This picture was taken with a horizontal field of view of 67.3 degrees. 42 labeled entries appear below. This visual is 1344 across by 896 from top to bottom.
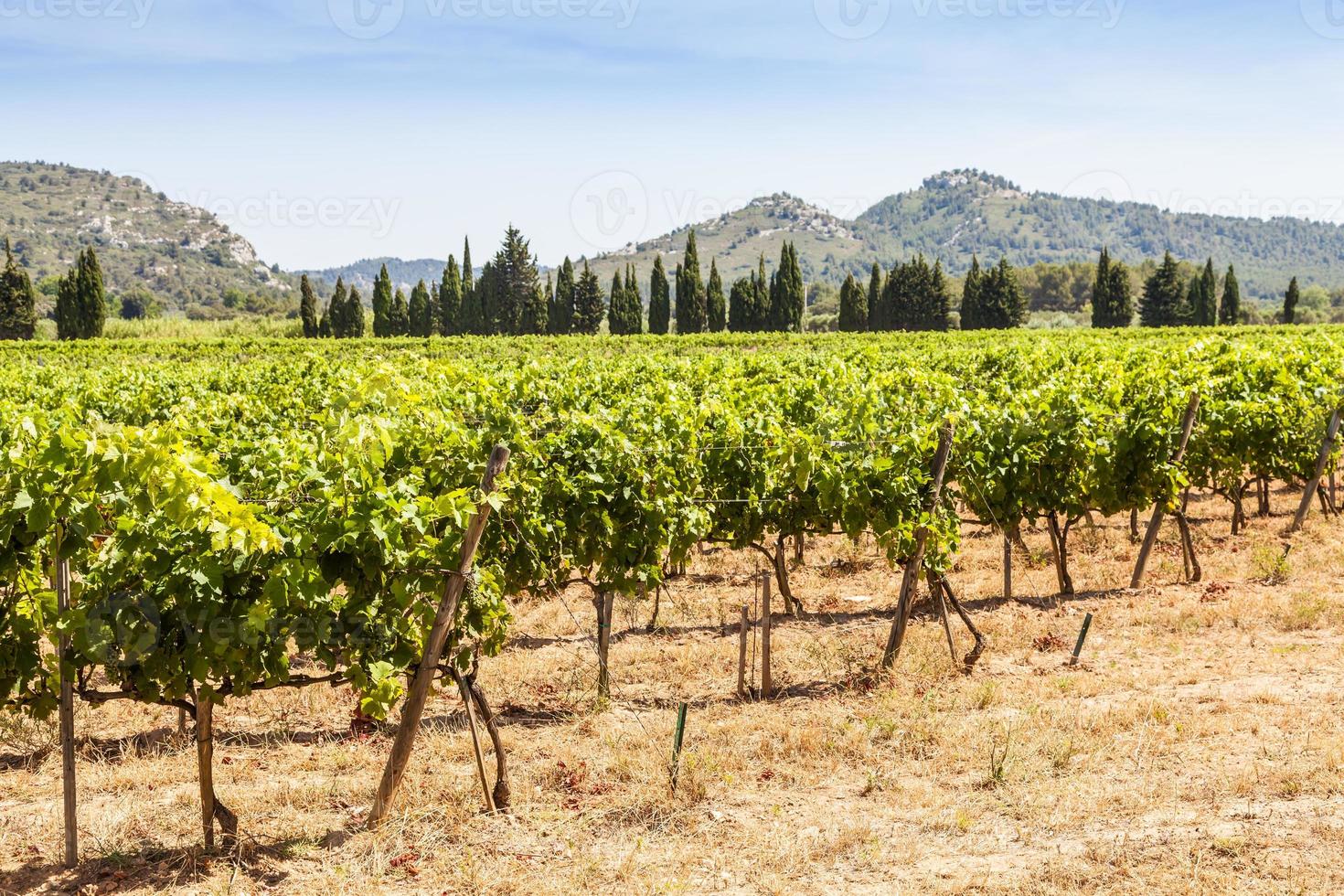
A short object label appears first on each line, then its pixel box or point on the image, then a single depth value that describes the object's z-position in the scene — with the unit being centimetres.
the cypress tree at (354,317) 7081
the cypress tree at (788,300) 7394
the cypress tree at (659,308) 7631
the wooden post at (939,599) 791
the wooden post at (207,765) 508
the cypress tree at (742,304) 7388
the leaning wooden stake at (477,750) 539
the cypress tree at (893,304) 7406
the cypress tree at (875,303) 7556
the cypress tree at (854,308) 7512
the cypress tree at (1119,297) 7362
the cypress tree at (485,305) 7456
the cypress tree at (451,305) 7488
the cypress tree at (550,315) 7462
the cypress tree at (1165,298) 7575
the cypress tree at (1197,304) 7512
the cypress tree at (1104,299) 7312
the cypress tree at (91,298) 5972
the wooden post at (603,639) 771
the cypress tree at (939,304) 7394
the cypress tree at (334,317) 7125
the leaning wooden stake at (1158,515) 1040
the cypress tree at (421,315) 7325
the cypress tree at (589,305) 7306
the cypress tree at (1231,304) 7262
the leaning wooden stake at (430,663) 520
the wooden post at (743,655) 731
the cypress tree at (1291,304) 7100
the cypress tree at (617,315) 7394
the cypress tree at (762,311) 7394
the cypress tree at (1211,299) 7450
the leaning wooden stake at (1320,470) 1262
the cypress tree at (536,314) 7169
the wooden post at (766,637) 732
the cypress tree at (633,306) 7375
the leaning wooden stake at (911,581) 783
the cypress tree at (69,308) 6047
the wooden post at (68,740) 492
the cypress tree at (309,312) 7194
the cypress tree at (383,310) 7394
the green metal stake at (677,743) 604
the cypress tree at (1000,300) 7244
